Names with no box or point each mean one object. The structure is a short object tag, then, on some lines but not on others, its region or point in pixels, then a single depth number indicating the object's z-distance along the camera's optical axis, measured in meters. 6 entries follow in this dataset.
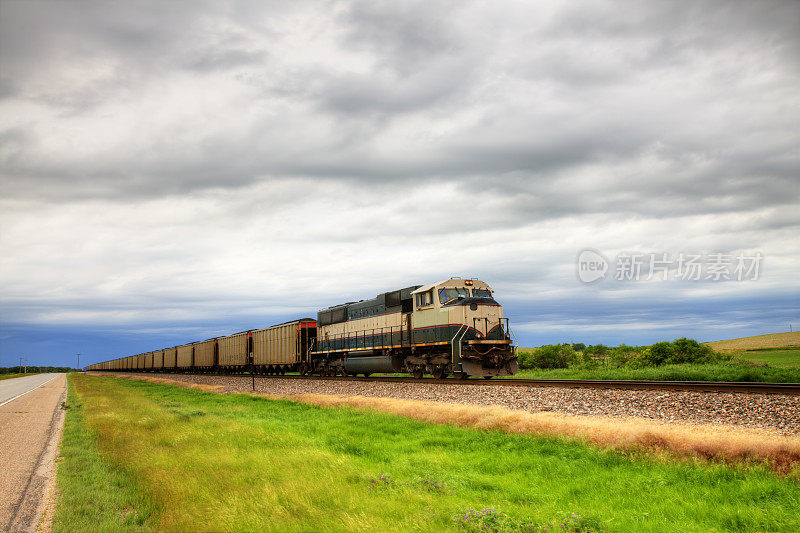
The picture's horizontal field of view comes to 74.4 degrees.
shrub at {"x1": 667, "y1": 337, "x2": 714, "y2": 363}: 32.53
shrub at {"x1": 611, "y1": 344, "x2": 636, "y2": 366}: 37.84
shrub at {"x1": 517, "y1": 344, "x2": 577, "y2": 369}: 42.64
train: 24.55
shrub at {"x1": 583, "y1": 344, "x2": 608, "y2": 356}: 45.38
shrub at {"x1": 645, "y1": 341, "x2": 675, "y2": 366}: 33.62
